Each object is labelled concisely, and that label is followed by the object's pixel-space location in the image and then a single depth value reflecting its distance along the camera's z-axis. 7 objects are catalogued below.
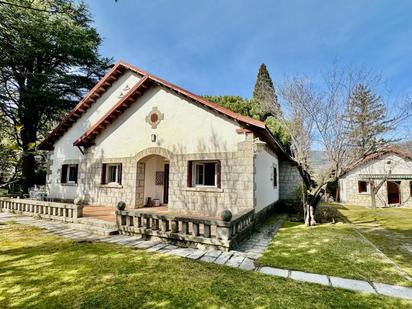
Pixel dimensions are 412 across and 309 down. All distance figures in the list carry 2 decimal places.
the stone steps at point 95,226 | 7.81
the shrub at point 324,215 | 12.52
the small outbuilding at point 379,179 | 21.61
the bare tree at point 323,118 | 9.96
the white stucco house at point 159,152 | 9.59
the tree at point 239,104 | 23.51
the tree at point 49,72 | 17.73
